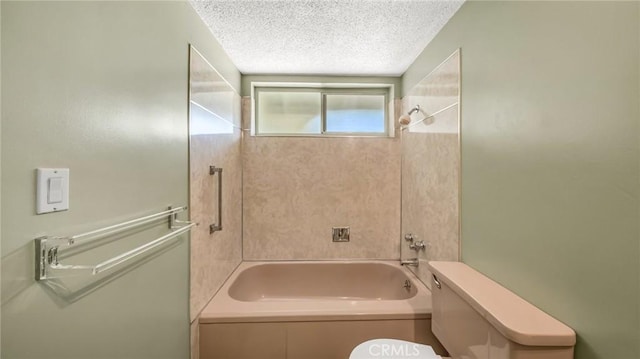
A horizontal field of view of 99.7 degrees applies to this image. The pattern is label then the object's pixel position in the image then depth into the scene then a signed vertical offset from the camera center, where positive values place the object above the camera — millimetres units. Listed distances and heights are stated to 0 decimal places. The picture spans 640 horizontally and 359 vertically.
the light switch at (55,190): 699 -23
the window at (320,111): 2777 +738
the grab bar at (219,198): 1808 -114
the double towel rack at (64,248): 679 -179
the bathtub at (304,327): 1638 -888
